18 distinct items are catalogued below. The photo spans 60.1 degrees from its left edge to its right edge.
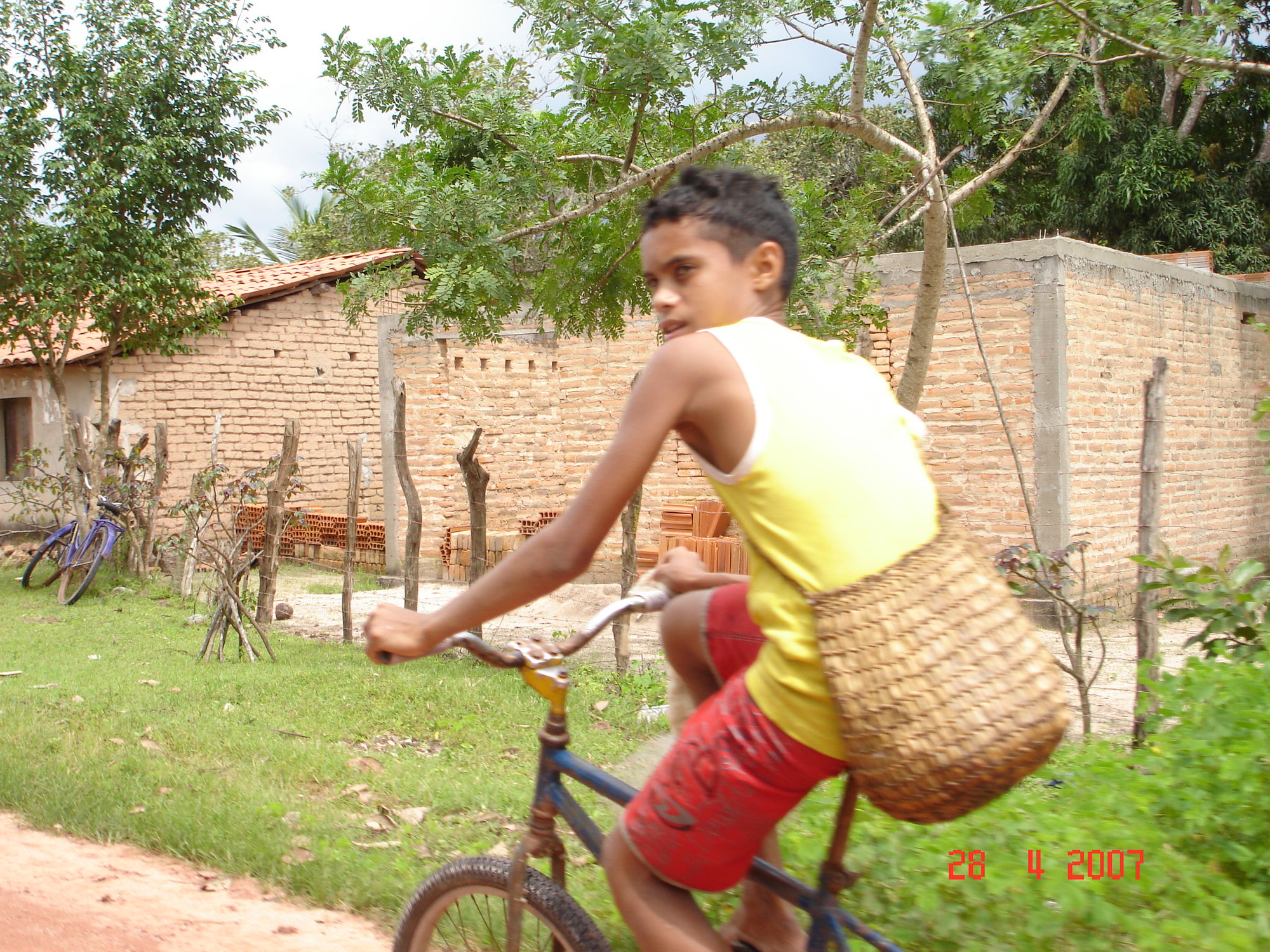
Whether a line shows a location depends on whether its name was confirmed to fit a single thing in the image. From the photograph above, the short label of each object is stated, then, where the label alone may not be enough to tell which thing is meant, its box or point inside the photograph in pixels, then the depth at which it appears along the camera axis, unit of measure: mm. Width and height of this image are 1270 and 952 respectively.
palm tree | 26125
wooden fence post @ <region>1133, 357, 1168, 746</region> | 4770
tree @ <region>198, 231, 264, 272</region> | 27359
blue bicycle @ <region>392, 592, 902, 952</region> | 1978
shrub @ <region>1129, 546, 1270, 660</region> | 3477
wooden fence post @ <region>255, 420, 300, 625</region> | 9000
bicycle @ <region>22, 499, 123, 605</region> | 11312
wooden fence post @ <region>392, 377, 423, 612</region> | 8406
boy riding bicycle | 1636
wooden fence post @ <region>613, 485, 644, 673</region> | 7113
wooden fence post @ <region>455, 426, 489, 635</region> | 8016
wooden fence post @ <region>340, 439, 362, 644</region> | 8828
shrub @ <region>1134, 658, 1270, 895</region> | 2572
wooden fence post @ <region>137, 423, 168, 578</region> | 11875
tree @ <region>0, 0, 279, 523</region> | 11750
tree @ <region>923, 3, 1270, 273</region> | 15555
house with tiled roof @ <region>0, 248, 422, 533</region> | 14812
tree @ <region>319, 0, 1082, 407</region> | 5270
